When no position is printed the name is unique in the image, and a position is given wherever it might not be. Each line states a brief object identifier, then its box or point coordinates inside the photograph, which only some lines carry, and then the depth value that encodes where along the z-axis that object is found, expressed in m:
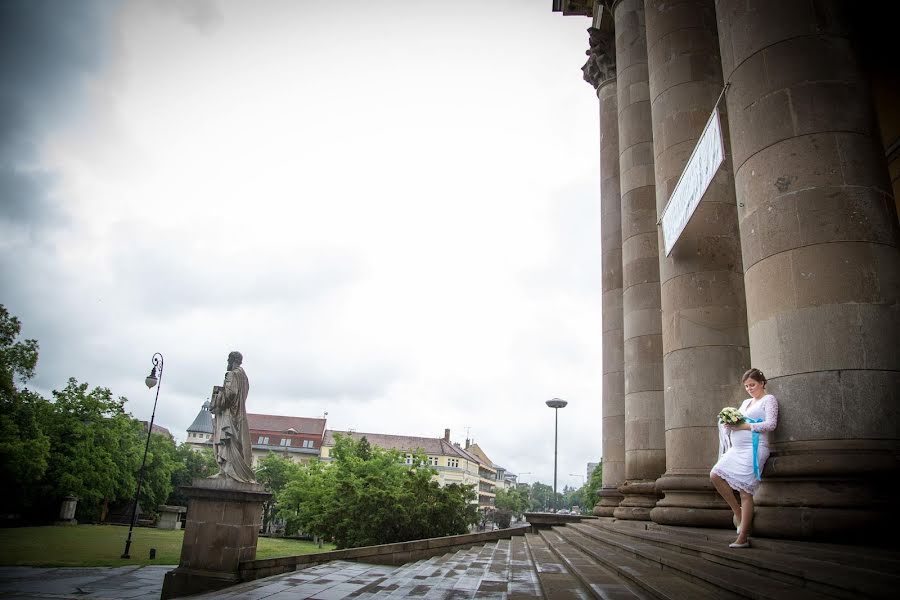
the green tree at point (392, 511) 22.42
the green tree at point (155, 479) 53.78
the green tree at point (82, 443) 37.91
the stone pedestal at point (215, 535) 10.73
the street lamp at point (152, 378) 25.11
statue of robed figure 11.91
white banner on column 6.55
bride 5.20
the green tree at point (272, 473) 64.50
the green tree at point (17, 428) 30.27
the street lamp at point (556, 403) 34.09
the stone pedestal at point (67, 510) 40.09
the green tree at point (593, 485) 63.50
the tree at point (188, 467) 68.88
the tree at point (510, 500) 124.69
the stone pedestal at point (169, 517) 46.56
